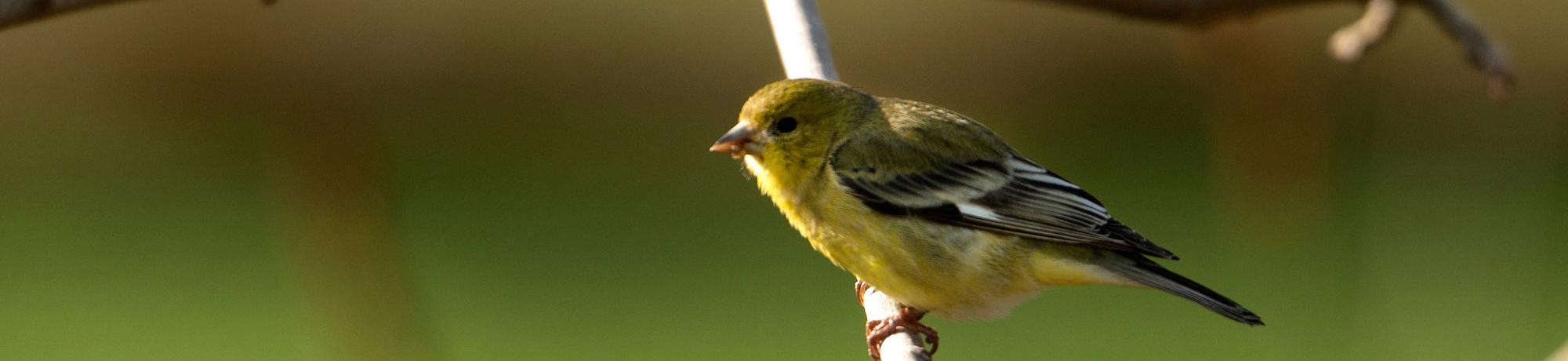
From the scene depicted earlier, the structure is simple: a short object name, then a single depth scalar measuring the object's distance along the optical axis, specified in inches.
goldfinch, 162.9
